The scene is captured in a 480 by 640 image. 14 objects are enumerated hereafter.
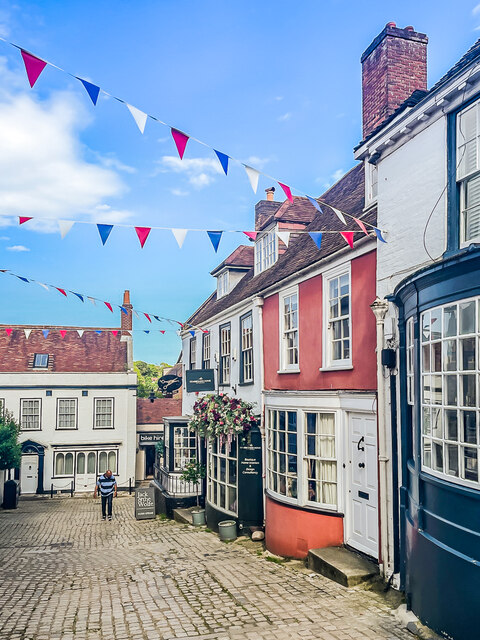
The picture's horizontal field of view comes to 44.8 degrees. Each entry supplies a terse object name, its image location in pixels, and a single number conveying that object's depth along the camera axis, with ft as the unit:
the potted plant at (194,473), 62.44
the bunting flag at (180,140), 26.03
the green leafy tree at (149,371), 215.76
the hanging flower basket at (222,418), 49.11
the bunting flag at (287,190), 28.91
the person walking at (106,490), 65.41
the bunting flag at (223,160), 27.15
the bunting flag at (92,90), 23.09
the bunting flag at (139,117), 24.45
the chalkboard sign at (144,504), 65.41
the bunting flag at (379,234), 30.37
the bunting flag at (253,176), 27.73
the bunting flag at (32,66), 21.67
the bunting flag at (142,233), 31.86
